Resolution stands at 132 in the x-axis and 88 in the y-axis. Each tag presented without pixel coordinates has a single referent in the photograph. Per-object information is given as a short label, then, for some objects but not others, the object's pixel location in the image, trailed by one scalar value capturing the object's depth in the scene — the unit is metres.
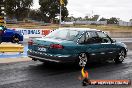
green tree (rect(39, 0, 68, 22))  64.30
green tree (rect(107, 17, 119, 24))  103.73
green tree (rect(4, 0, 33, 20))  57.92
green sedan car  6.91
